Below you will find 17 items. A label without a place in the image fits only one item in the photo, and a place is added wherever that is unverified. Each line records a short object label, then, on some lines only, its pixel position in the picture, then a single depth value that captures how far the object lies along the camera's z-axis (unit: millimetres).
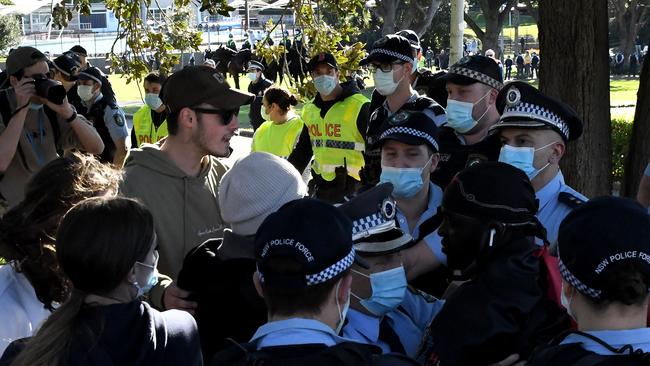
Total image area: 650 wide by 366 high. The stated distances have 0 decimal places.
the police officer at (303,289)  2621
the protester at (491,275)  3023
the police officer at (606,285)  2641
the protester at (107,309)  2717
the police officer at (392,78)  6785
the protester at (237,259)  3447
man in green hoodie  4492
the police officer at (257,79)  17453
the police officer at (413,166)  4543
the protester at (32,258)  3301
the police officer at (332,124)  8125
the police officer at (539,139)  4594
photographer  6207
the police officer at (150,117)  9188
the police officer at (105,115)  8391
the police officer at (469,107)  5613
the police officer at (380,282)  3354
